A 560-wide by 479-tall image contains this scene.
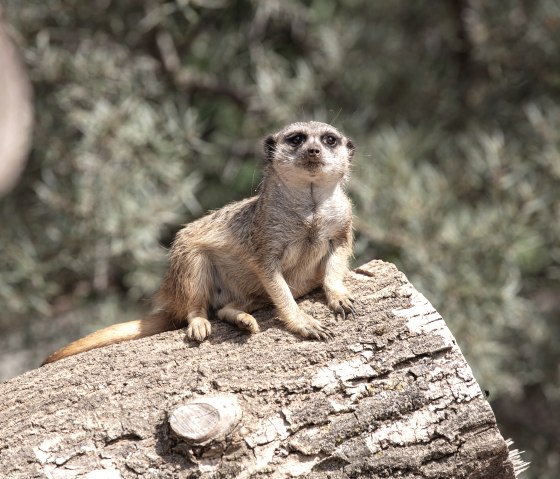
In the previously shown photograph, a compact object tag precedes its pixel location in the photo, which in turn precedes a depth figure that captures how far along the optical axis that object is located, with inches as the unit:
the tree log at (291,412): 194.1
